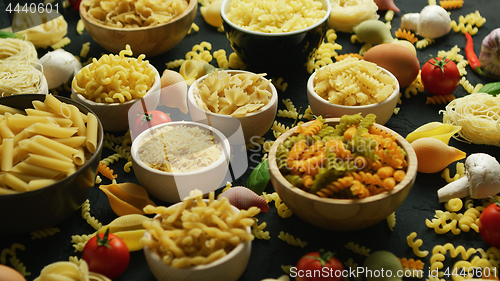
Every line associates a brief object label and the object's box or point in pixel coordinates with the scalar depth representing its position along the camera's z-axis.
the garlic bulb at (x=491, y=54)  1.43
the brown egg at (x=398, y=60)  1.40
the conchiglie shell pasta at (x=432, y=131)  1.32
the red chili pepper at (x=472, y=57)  1.46
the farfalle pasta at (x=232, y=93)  1.31
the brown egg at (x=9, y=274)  1.13
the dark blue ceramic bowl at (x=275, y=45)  1.39
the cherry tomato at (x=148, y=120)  1.31
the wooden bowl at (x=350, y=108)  1.31
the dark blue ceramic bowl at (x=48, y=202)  1.16
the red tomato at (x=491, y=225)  1.19
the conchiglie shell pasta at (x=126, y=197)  1.24
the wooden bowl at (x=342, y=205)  1.16
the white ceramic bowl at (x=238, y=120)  1.30
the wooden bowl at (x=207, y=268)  1.13
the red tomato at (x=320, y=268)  1.15
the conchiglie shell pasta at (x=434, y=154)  1.28
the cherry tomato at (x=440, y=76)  1.40
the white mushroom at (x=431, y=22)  1.53
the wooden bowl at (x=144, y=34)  1.43
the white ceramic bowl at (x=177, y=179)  1.23
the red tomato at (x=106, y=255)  1.17
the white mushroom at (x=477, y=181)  1.24
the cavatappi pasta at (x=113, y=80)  1.32
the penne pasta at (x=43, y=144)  1.18
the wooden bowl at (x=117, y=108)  1.32
